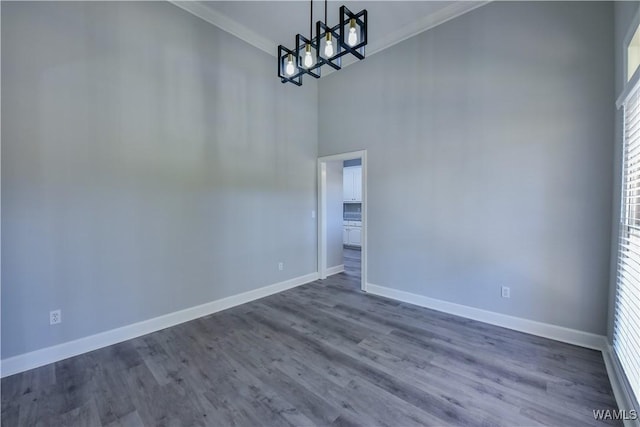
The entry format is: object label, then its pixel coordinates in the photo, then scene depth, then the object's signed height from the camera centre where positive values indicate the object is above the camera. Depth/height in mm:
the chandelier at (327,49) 1998 +1306
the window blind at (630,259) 1672 -419
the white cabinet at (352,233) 7895 -875
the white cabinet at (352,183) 8016 +670
